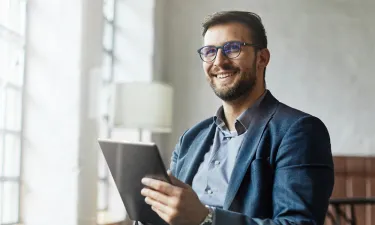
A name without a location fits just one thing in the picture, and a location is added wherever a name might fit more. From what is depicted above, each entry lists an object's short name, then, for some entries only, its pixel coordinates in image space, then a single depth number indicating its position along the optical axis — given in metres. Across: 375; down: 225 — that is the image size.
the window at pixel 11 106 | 2.37
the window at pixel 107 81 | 3.36
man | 1.24
